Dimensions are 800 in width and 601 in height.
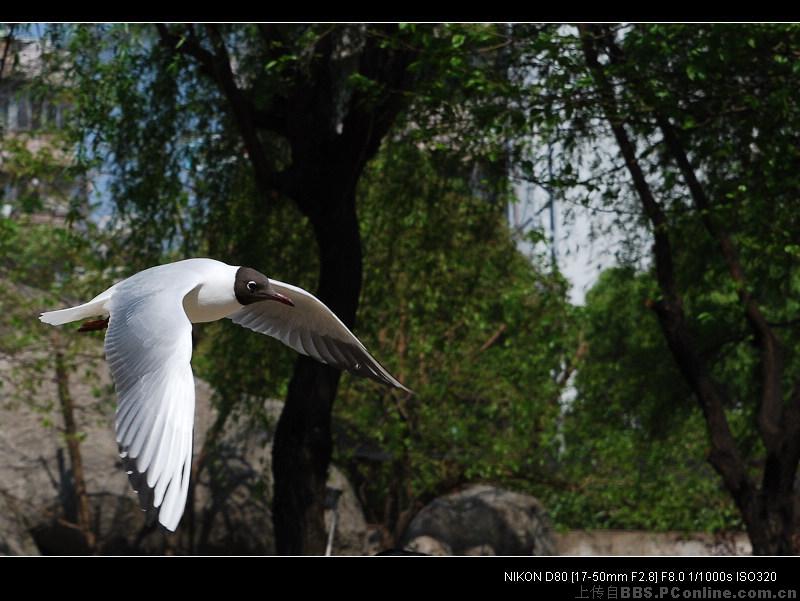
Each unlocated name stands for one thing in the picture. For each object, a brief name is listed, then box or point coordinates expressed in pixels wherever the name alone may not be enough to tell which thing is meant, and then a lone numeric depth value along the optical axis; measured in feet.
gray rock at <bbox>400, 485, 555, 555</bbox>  59.72
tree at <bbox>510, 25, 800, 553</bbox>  37.55
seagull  17.49
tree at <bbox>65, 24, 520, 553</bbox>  42.86
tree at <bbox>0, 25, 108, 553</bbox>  49.32
